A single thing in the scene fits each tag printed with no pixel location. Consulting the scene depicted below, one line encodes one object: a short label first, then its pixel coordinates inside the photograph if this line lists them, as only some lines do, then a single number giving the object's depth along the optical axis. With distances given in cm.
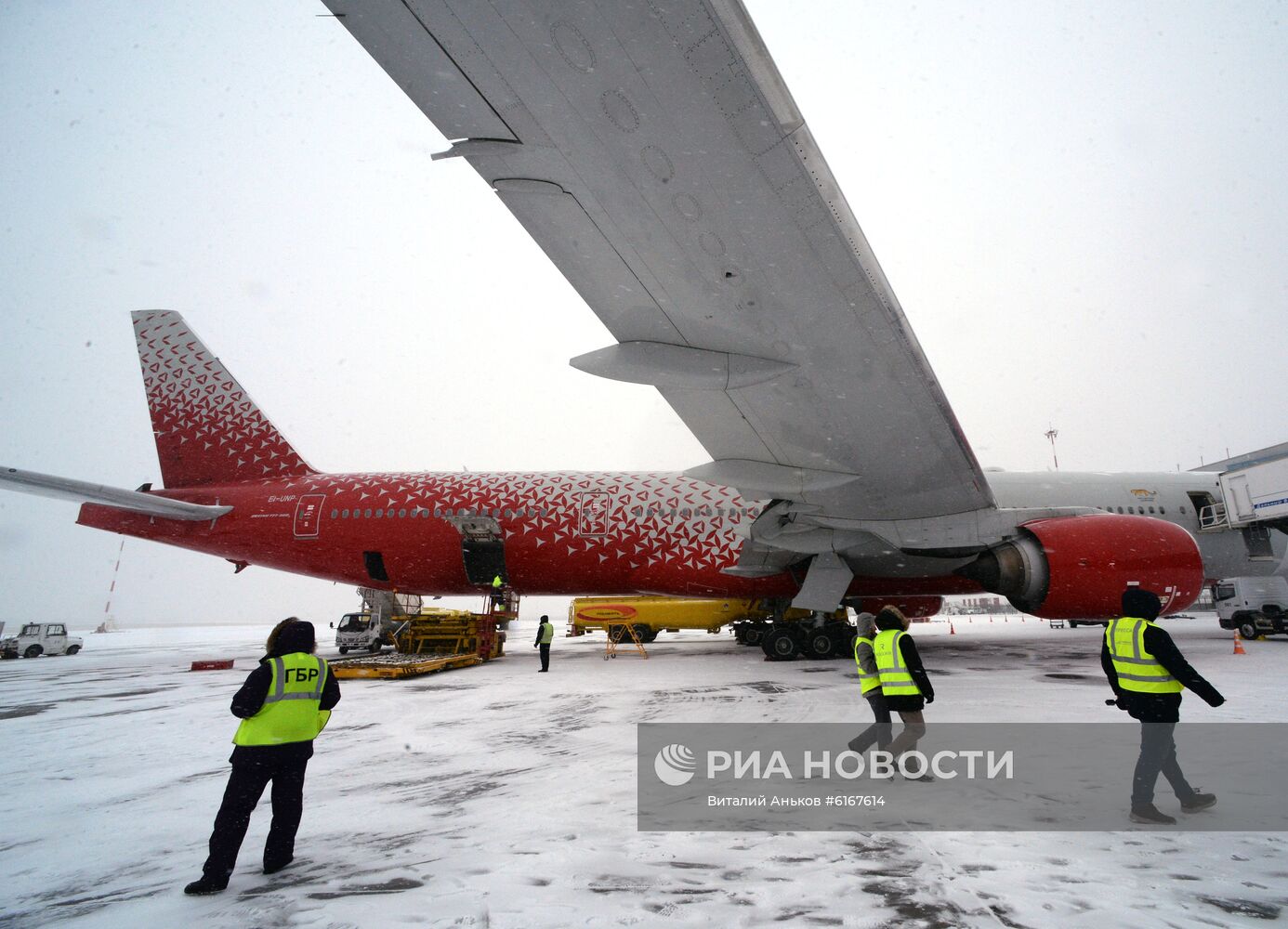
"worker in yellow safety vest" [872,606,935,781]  379
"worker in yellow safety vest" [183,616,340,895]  255
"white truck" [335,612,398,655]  1520
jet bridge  1052
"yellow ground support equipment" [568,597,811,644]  1753
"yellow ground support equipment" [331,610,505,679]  1235
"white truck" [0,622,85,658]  1850
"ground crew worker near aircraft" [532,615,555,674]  1033
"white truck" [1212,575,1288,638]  1263
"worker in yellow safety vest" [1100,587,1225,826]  303
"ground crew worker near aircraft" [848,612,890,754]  406
